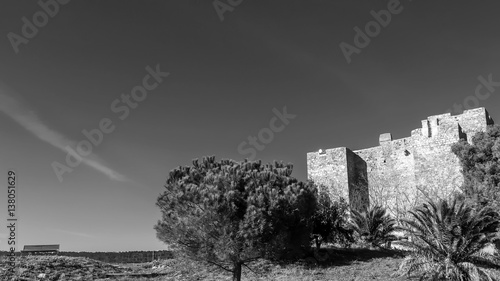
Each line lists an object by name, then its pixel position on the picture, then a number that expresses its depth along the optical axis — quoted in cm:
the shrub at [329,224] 1662
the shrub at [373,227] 1844
